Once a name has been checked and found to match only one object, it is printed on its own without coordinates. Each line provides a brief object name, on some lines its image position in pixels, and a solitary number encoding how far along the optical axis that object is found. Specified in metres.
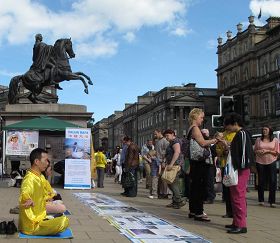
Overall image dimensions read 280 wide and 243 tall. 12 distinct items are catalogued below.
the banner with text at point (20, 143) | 12.52
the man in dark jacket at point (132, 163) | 10.11
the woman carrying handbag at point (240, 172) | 5.30
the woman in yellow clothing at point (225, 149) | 6.00
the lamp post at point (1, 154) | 14.35
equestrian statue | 16.01
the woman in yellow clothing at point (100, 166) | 13.46
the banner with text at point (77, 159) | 12.07
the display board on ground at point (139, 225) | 4.87
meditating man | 4.56
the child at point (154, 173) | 10.09
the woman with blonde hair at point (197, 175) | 6.16
